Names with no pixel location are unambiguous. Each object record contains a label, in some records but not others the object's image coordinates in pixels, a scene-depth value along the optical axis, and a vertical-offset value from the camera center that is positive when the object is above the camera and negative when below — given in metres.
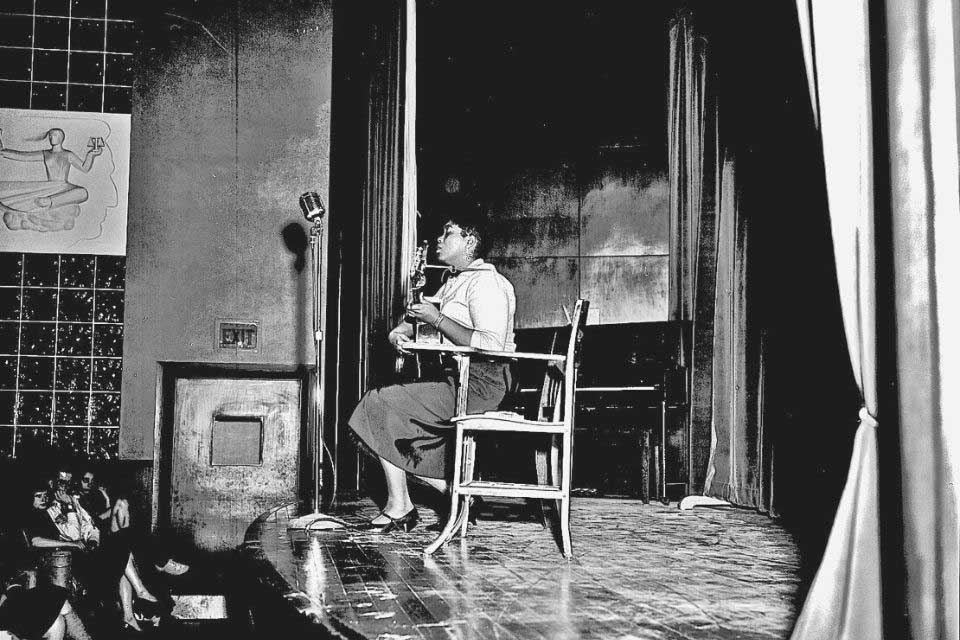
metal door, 6.22 -0.68
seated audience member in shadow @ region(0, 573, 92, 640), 3.66 -1.10
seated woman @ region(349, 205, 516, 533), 3.56 -0.15
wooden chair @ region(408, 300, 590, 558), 3.22 -0.25
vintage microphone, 3.68 -0.21
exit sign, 6.36 +0.19
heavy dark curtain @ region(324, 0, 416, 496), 5.70 +1.02
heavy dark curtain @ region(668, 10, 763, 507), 4.95 +0.53
